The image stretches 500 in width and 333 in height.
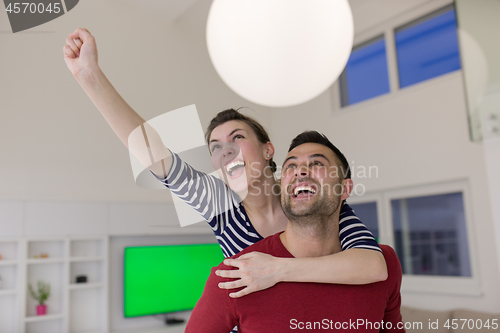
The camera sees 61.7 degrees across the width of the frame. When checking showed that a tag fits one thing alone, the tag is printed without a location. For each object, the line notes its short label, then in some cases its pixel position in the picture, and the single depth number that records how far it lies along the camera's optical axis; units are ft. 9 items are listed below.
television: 13.24
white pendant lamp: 3.94
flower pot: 11.55
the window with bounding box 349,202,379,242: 14.49
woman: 3.51
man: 3.63
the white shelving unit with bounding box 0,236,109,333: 11.39
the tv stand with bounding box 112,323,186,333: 12.98
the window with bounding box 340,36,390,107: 14.82
